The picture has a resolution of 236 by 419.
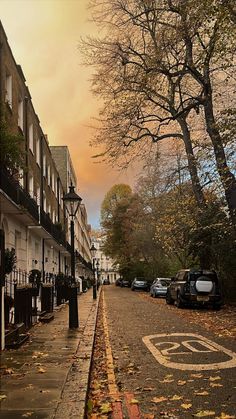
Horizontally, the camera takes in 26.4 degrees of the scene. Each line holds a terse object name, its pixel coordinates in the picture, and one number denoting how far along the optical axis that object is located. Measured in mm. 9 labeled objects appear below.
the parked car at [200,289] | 22156
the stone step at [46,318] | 15906
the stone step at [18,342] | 9950
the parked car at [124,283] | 73688
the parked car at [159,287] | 36031
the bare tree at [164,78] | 19531
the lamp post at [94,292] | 34266
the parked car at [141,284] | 53250
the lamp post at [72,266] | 14289
